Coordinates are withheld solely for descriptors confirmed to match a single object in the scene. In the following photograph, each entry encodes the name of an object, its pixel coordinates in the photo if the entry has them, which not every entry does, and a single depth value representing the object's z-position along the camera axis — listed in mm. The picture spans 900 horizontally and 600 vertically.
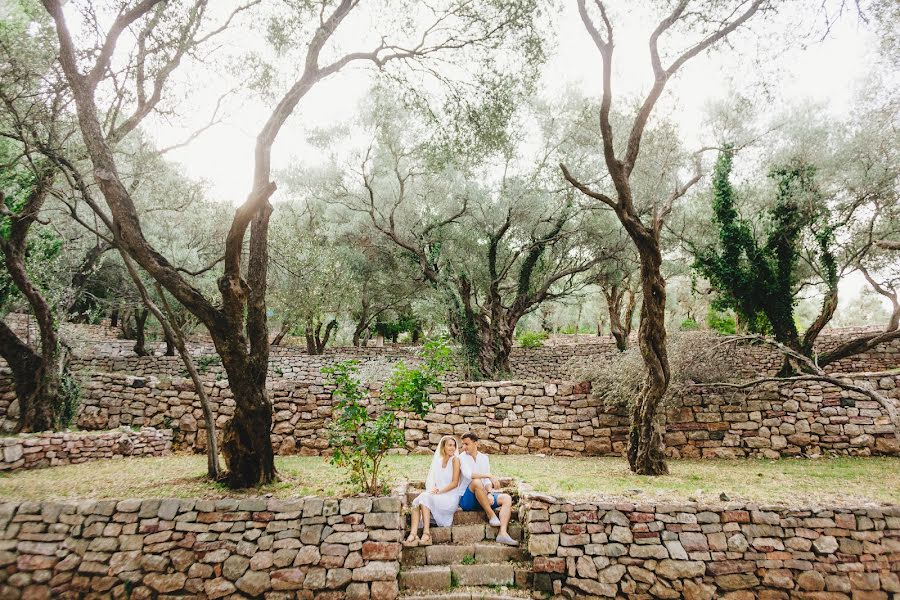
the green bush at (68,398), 9070
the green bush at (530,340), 21500
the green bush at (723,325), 20734
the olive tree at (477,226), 14445
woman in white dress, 5887
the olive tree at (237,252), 6230
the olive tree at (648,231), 7438
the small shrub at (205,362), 15671
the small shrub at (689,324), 22750
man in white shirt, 6008
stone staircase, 5277
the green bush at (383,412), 6055
